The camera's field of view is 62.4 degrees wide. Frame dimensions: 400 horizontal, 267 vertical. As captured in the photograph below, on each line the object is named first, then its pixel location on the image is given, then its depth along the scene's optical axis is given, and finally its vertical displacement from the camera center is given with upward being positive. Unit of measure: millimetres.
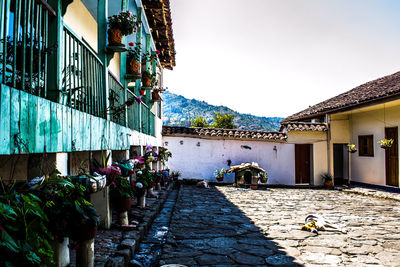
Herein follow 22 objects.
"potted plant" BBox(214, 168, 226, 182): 17078 -1357
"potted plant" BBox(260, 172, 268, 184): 15977 -1465
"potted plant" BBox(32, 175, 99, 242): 2705 -501
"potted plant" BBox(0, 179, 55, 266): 1792 -500
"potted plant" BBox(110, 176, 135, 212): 5516 -769
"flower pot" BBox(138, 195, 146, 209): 7840 -1270
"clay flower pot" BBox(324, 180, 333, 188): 16536 -1844
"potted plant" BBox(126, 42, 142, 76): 8367 +2204
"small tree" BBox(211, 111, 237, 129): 47412 +3912
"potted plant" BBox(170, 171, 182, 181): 16734 -1366
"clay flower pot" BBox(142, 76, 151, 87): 10344 +2117
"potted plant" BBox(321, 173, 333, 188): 16578 -1659
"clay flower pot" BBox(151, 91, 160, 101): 12320 +1963
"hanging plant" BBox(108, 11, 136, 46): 6038 +2290
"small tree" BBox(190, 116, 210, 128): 46612 +3735
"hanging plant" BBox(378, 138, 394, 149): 13078 +150
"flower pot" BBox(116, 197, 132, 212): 5531 -928
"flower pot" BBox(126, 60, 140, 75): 8359 +2070
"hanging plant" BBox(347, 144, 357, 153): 15086 -43
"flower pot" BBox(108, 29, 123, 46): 6004 +2045
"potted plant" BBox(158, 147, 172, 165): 13506 -296
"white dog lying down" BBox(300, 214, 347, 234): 6986 -1686
